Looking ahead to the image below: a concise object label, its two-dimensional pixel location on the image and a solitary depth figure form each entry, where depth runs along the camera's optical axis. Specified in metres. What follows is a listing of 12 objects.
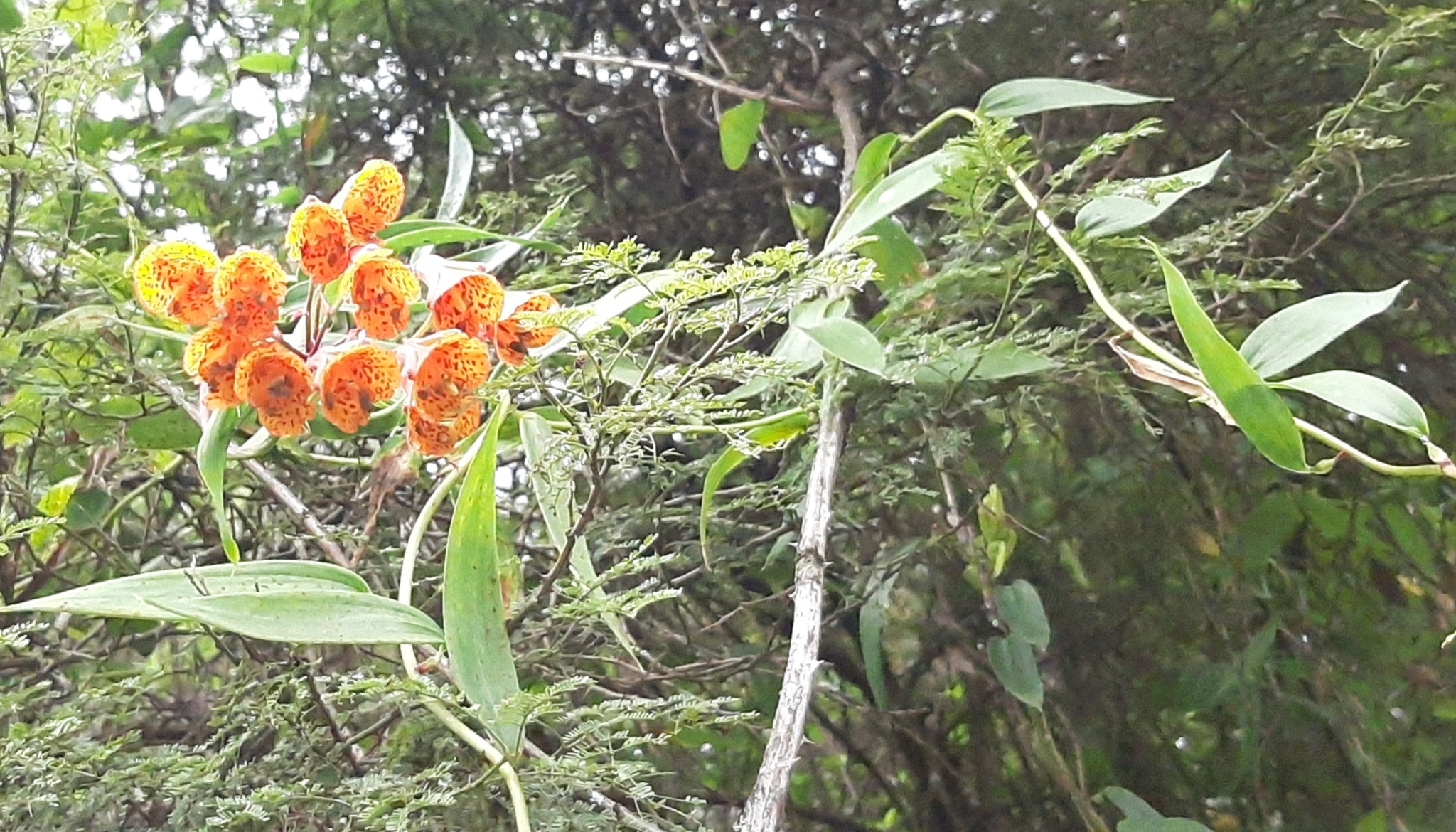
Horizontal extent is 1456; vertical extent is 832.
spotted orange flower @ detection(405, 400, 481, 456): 0.39
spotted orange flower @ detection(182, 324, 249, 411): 0.38
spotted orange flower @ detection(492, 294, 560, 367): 0.40
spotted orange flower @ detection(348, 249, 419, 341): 0.39
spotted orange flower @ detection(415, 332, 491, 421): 0.38
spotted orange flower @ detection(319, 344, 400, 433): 0.39
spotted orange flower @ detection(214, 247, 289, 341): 0.38
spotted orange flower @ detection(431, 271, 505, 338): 0.40
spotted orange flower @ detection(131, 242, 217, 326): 0.40
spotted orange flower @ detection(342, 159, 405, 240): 0.40
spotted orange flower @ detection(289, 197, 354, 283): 0.38
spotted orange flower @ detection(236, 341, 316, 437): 0.38
